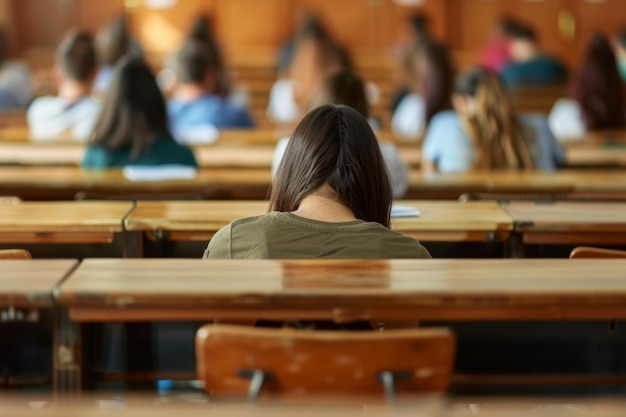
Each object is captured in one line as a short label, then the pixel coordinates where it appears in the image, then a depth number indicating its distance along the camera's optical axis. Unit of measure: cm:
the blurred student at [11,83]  1473
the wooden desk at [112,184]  744
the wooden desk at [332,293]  397
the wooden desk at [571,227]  578
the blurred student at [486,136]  885
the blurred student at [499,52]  1826
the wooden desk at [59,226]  570
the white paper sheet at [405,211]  594
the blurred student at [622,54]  1515
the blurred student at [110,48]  1451
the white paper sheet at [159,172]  766
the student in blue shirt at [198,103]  1119
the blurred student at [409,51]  1466
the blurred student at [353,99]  711
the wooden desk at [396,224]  575
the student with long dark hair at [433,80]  1127
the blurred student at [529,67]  1665
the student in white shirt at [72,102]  1081
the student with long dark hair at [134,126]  797
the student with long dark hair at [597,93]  1200
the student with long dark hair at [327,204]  445
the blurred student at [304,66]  1240
